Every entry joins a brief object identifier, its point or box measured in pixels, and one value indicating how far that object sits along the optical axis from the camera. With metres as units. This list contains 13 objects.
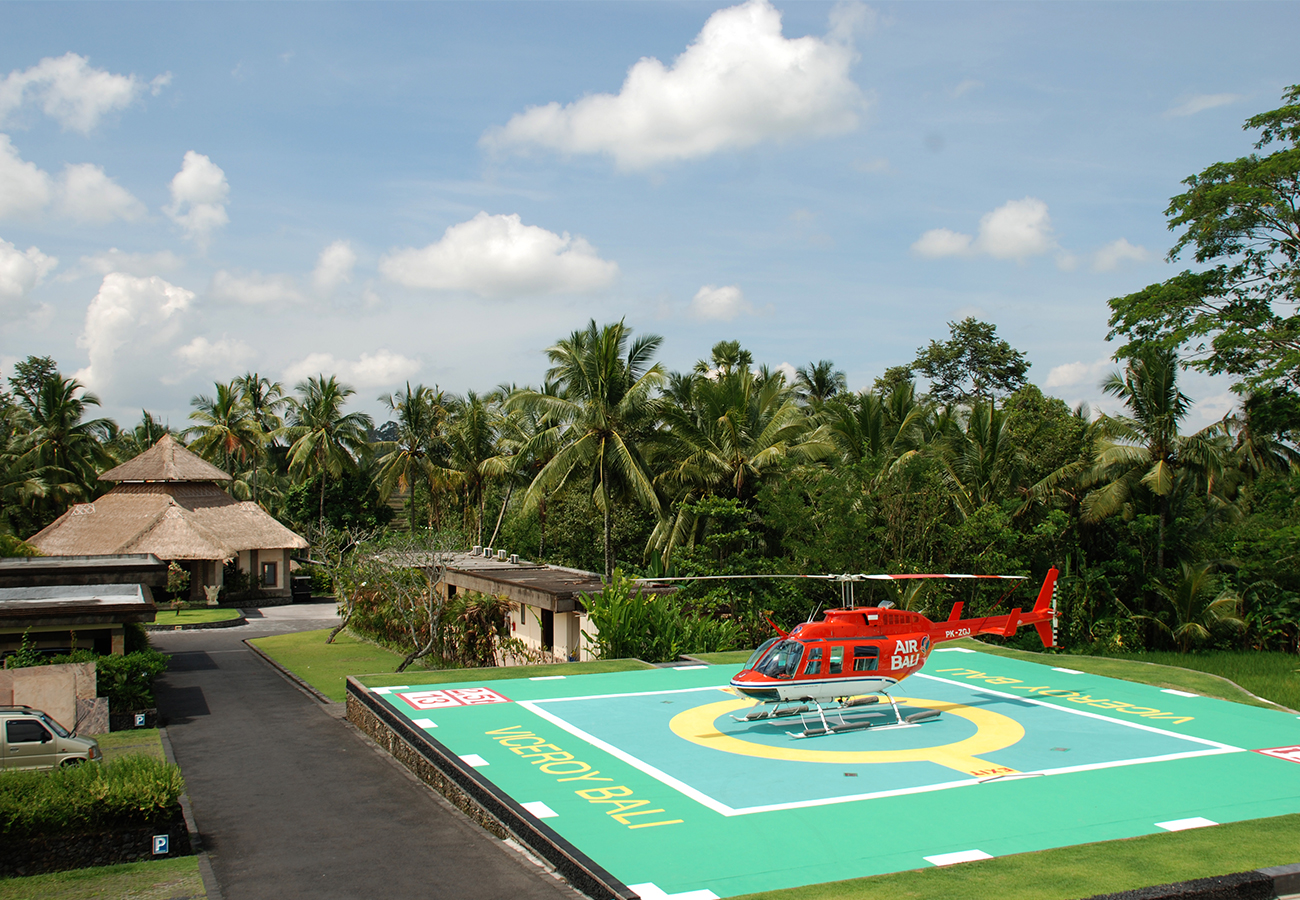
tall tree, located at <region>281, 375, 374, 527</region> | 48.09
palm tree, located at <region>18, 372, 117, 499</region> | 43.19
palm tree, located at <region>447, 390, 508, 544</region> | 44.53
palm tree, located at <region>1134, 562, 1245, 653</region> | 28.05
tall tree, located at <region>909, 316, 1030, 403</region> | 50.41
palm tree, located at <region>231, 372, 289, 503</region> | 54.06
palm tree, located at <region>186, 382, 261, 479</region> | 48.75
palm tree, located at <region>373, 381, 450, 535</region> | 47.25
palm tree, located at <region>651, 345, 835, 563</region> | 28.80
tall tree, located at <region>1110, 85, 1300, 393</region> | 24.89
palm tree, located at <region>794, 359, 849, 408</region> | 48.91
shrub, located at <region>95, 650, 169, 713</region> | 17.67
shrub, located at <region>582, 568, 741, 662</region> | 20.44
